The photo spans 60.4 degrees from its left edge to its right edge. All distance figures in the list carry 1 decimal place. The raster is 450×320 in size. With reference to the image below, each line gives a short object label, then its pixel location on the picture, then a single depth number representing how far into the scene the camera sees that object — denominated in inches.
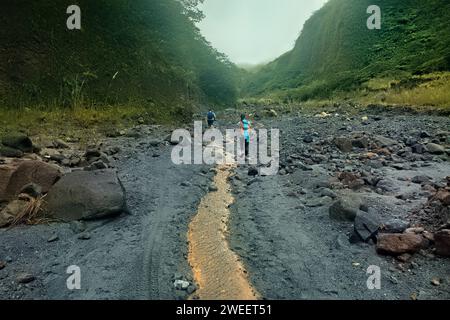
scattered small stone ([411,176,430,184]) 349.1
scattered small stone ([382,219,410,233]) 246.5
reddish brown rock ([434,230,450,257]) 217.6
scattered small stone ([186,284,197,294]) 198.7
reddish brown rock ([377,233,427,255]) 225.5
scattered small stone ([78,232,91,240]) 258.8
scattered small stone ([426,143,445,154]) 451.5
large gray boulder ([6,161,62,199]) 292.2
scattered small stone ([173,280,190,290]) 201.3
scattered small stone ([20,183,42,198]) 284.4
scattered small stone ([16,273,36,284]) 209.5
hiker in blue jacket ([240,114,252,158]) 509.4
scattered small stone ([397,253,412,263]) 221.3
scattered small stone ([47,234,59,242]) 254.5
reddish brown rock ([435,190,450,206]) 257.1
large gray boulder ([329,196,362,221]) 277.6
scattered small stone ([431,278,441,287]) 198.8
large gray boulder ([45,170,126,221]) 279.7
